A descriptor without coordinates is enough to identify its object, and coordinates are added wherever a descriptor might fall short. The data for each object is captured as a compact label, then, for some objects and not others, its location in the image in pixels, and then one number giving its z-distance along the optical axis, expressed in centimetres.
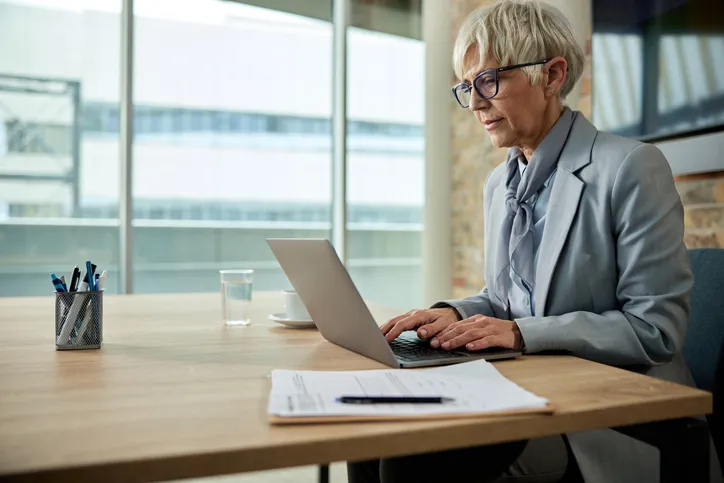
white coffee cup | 147
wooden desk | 64
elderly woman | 107
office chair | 128
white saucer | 145
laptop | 102
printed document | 75
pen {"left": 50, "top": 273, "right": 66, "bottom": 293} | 116
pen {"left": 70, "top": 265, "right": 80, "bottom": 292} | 118
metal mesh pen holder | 117
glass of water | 151
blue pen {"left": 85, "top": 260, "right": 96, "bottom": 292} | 119
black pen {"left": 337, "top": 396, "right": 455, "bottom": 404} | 78
